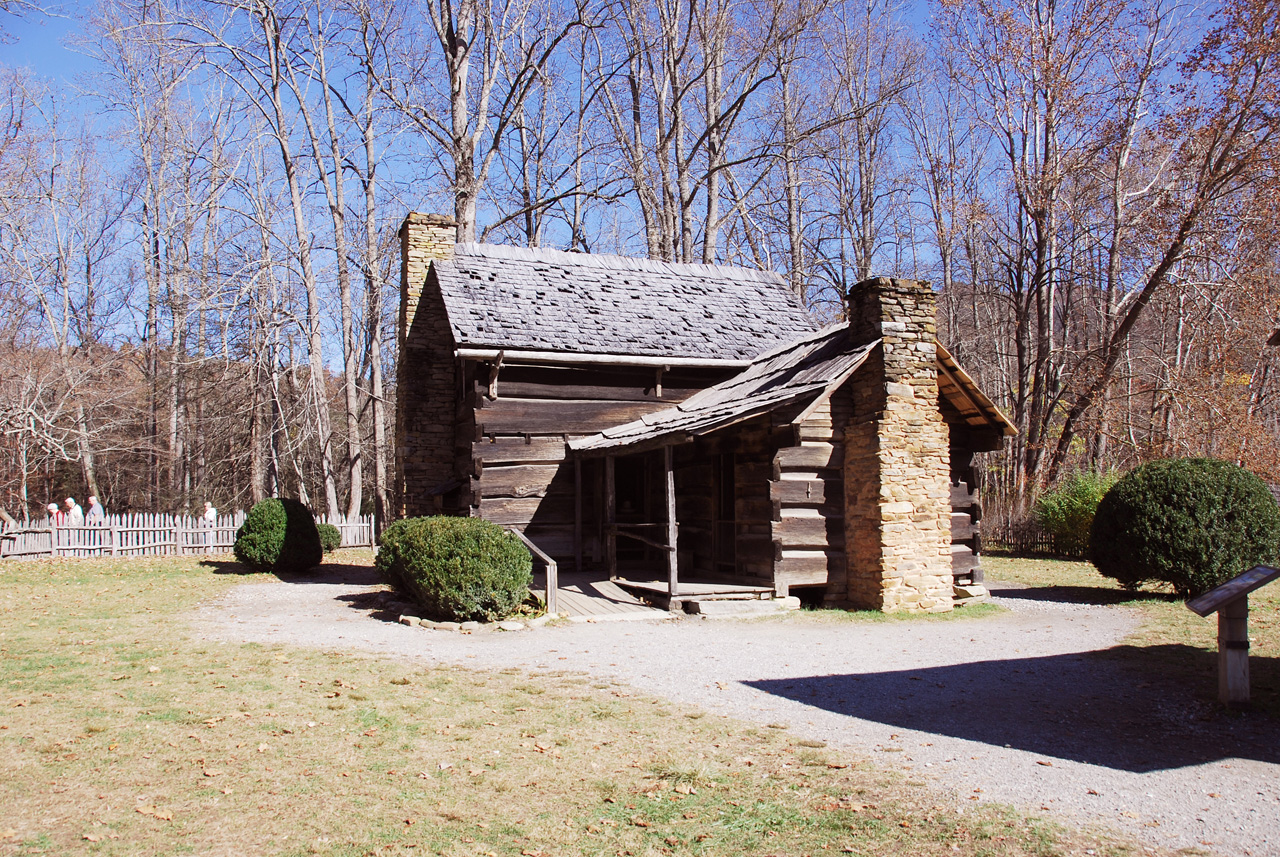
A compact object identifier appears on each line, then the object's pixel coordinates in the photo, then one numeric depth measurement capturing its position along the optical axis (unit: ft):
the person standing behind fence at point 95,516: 74.13
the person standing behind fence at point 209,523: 79.15
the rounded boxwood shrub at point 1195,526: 41.29
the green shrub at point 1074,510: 64.03
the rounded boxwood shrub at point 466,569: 36.63
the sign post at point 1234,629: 22.27
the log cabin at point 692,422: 40.11
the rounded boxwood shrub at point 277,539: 59.06
